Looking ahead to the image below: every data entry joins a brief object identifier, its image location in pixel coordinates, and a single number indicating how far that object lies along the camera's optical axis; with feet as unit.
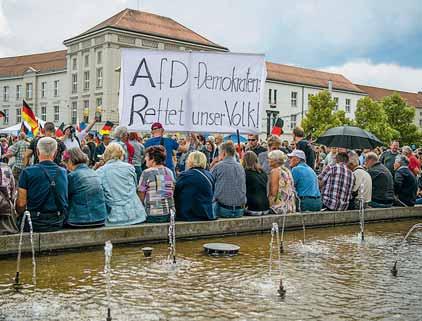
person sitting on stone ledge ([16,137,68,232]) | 25.04
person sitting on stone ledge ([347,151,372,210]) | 39.52
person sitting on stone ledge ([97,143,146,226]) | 28.84
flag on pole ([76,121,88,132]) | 57.10
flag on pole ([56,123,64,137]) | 53.45
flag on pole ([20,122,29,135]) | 59.86
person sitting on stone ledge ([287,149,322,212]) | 36.70
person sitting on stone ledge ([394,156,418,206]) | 43.86
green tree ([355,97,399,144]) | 237.86
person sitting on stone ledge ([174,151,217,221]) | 30.86
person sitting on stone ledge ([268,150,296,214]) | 33.71
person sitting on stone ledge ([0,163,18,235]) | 24.57
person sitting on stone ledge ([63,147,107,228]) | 27.07
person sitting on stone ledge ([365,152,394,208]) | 41.88
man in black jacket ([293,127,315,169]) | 43.83
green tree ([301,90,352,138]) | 222.07
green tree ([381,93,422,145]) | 259.80
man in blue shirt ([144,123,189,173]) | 36.88
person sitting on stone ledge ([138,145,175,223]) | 29.76
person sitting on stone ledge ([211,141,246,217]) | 32.89
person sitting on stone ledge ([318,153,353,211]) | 38.04
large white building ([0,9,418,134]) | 230.89
